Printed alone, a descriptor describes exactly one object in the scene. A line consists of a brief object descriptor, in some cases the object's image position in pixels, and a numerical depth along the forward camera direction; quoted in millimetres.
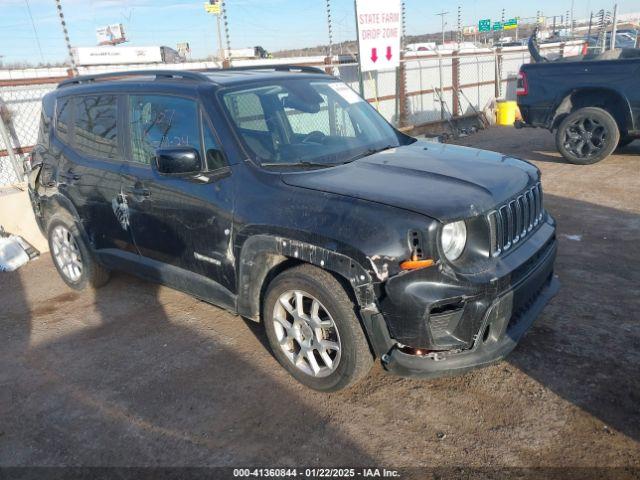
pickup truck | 8078
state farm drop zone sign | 9922
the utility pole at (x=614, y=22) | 13789
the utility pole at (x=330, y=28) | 13109
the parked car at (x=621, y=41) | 17636
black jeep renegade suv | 2754
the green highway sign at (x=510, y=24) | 61203
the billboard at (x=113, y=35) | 58750
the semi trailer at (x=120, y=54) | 40938
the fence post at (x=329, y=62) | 11383
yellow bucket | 14422
